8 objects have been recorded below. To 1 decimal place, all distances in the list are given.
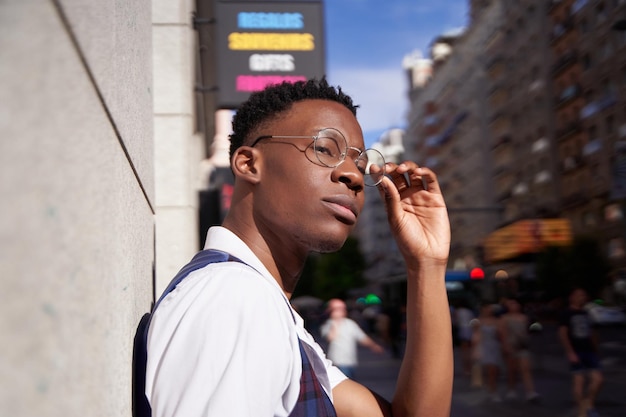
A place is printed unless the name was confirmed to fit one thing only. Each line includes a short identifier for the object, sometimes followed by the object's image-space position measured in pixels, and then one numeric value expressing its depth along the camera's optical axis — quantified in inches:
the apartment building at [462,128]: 2568.9
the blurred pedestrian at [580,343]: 445.7
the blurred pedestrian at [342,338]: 441.7
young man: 48.3
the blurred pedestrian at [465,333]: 792.6
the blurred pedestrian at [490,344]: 576.7
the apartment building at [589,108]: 1670.8
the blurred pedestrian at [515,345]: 546.9
